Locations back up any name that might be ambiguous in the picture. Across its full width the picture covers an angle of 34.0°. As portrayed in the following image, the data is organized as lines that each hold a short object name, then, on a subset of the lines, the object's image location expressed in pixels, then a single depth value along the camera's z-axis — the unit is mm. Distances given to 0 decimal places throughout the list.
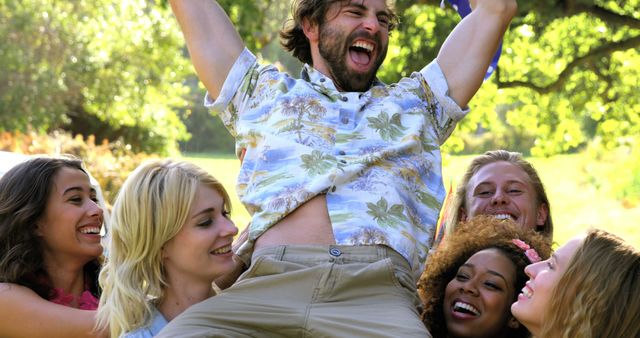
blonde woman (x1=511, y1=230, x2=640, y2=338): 2969
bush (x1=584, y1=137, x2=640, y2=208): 21031
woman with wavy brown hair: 3775
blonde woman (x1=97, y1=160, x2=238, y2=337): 3389
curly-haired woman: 3623
